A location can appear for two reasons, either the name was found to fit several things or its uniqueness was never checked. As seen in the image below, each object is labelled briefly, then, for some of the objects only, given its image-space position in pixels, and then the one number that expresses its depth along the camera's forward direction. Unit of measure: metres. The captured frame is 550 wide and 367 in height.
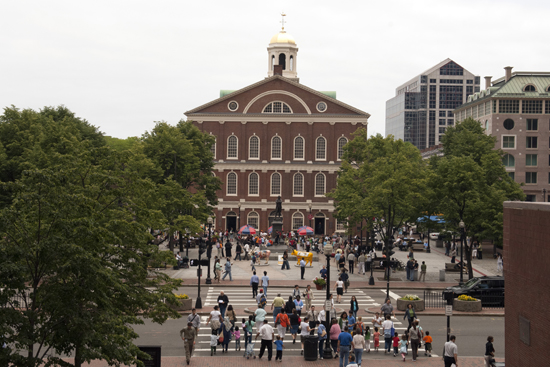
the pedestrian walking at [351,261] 44.12
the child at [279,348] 21.52
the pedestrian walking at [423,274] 41.47
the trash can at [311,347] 21.77
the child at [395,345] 22.81
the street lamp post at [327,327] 22.14
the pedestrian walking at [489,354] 19.55
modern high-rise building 181.50
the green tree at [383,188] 42.25
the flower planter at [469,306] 30.92
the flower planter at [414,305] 30.39
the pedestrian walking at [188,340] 20.92
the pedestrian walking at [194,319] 22.28
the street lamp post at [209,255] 38.78
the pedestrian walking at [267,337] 21.61
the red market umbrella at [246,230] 57.86
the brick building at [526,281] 16.56
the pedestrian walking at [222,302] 26.38
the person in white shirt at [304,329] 22.53
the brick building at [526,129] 75.69
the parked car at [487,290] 32.34
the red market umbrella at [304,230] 60.26
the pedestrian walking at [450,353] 19.77
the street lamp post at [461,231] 34.44
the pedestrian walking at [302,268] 41.01
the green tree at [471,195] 40.59
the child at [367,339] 23.26
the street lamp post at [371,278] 39.53
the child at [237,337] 23.00
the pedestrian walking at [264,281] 32.16
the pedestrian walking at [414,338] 22.14
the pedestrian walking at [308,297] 28.01
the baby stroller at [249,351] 21.91
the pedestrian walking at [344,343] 20.25
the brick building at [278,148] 81.44
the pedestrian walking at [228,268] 40.06
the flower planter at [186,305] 29.55
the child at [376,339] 23.46
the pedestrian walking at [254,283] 33.47
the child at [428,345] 22.61
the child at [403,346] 22.05
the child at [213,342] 22.42
